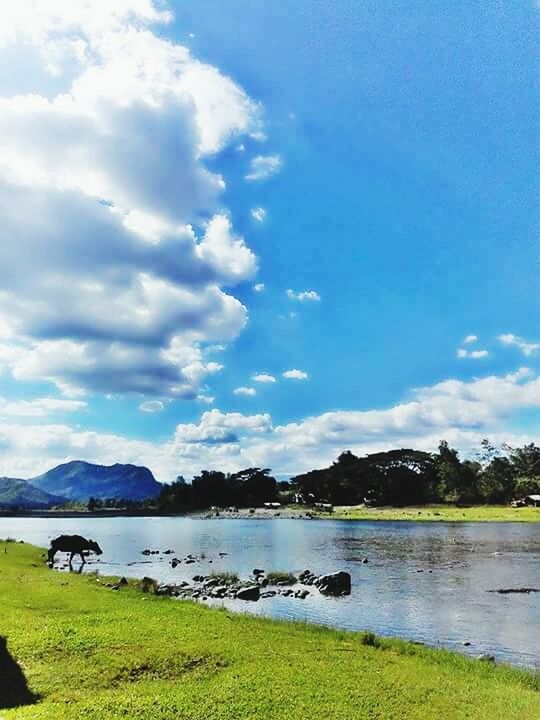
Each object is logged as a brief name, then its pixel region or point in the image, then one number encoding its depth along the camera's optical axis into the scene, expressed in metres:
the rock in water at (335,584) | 39.03
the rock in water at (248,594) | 36.91
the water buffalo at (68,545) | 52.22
